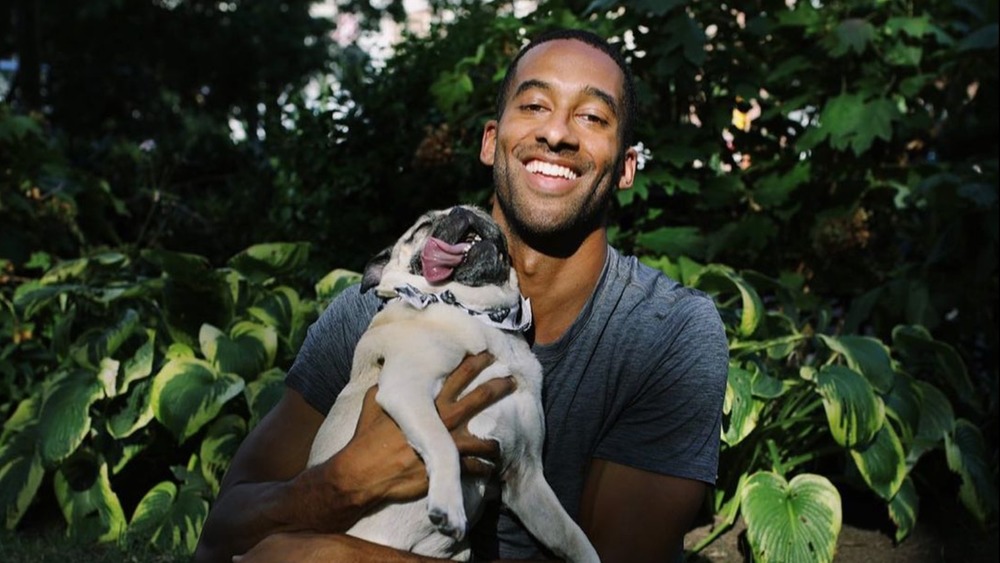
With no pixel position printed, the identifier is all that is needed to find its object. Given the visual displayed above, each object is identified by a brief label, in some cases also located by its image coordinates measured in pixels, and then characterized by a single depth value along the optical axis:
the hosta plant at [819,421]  4.28
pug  2.61
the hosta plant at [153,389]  4.83
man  2.87
